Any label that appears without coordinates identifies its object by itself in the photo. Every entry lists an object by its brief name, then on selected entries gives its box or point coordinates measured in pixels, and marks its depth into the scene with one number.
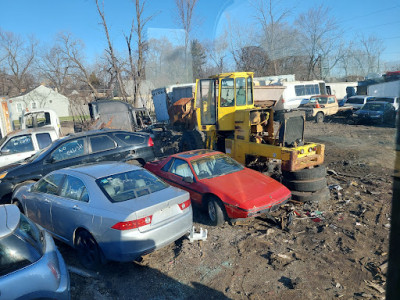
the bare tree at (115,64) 21.73
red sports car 5.45
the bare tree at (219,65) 24.39
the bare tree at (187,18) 19.97
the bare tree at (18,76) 43.51
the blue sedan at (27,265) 2.59
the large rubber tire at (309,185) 6.68
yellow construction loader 6.91
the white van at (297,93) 22.56
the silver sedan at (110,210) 3.97
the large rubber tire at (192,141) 10.21
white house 36.44
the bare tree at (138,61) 21.73
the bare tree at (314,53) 27.95
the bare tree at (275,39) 20.55
